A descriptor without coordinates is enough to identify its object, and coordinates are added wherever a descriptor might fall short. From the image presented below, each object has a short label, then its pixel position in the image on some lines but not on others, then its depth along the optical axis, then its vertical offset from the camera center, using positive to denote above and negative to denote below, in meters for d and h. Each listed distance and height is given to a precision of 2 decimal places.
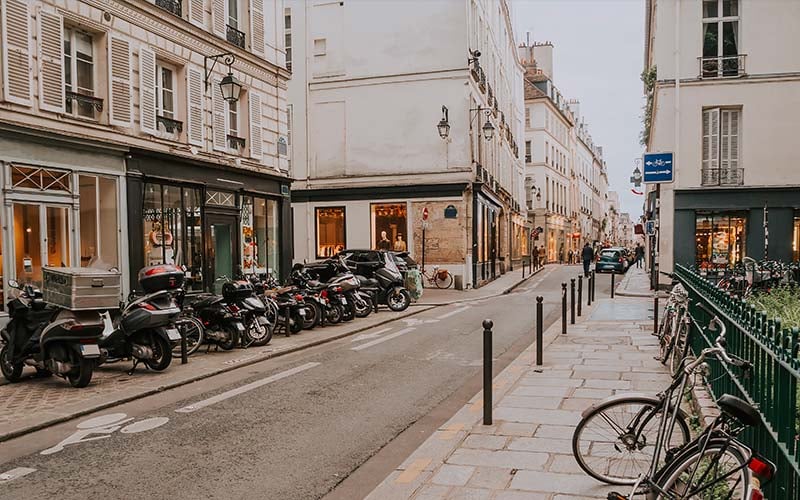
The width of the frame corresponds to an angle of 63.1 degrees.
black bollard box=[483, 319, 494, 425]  6.29 -1.48
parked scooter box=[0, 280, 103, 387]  8.09 -1.31
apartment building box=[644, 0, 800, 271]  21.55 +3.50
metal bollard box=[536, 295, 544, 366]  8.97 -1.39
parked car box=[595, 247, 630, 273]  37.12 -1.64
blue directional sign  17.78 +1.75
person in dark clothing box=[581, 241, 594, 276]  30.35 -1.04
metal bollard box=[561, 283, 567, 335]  12.13 -1.61
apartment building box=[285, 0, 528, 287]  26.22 +4.35
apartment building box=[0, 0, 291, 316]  11.75 +2.22
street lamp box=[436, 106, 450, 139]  24.23 +4.00
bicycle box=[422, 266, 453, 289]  25.45 -1.74
